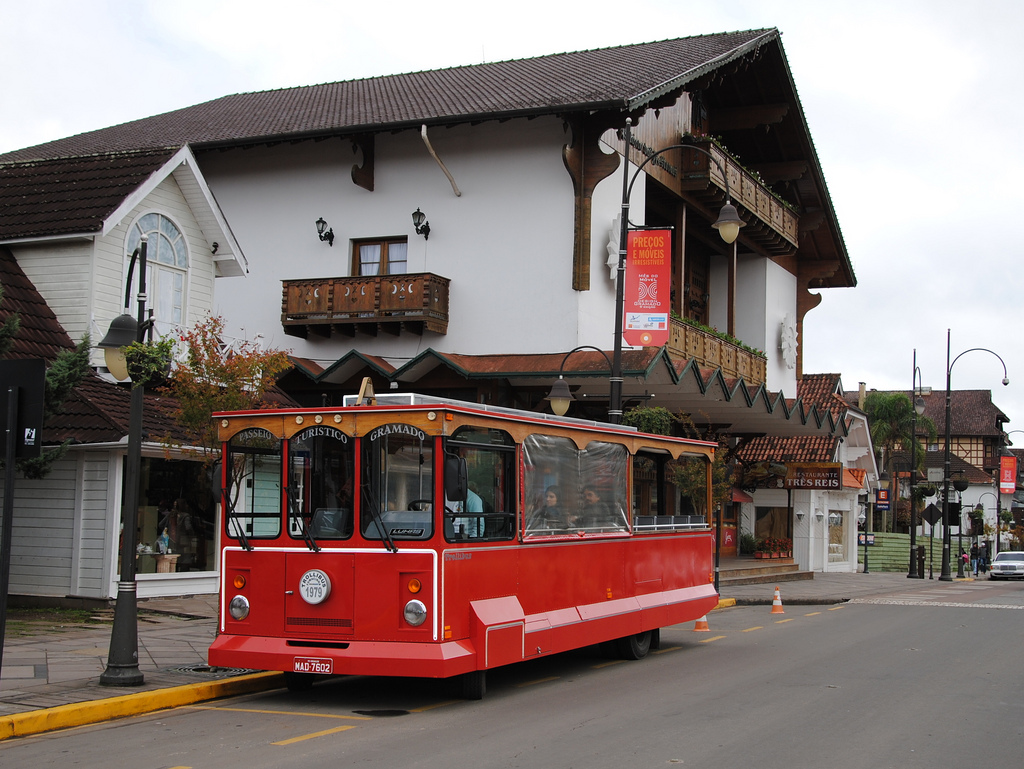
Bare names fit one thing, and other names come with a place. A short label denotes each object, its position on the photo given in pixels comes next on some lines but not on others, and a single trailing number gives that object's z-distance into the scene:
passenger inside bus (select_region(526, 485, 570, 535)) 11.71
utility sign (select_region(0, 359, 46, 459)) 8.79
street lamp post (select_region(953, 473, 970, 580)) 47.91
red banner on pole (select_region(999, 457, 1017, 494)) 60.16
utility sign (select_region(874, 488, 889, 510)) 45.19
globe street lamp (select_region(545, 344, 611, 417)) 20.75
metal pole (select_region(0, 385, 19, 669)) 8.52
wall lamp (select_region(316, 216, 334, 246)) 26.69
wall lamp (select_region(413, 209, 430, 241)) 25.64
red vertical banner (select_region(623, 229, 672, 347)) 19.88
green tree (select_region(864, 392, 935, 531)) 67.94
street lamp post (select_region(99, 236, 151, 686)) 10.56
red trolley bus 10.12
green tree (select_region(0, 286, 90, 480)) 14.60
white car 47.59
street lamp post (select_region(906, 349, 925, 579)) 42.62
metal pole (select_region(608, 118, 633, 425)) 17.78
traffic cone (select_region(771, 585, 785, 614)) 22.41
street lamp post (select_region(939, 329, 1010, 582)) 42.66
